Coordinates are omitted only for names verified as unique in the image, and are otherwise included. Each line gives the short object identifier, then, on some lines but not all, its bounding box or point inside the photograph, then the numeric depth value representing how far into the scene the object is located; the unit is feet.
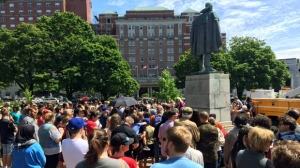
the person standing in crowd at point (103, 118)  25.26
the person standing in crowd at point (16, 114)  27.25
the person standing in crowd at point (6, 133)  20.52
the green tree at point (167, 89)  131.91
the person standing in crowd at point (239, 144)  11.32
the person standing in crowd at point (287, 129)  11.66
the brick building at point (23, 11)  211.09
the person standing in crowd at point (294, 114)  15.85
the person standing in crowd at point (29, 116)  19.35
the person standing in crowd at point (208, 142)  14.22
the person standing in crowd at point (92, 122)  18.57
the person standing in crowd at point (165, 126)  15.76
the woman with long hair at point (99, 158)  8.20
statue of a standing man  31.07
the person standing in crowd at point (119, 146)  9.19
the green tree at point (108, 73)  100.32
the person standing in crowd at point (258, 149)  9.02
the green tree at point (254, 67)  123.88
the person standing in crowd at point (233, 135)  13.78
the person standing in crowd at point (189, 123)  12.66
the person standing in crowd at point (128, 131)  13.11
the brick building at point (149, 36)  217.02
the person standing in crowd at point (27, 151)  11.74
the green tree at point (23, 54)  99.70
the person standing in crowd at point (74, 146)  11.54
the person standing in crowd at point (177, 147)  6.89
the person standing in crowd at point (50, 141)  15.64
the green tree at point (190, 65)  123.96
